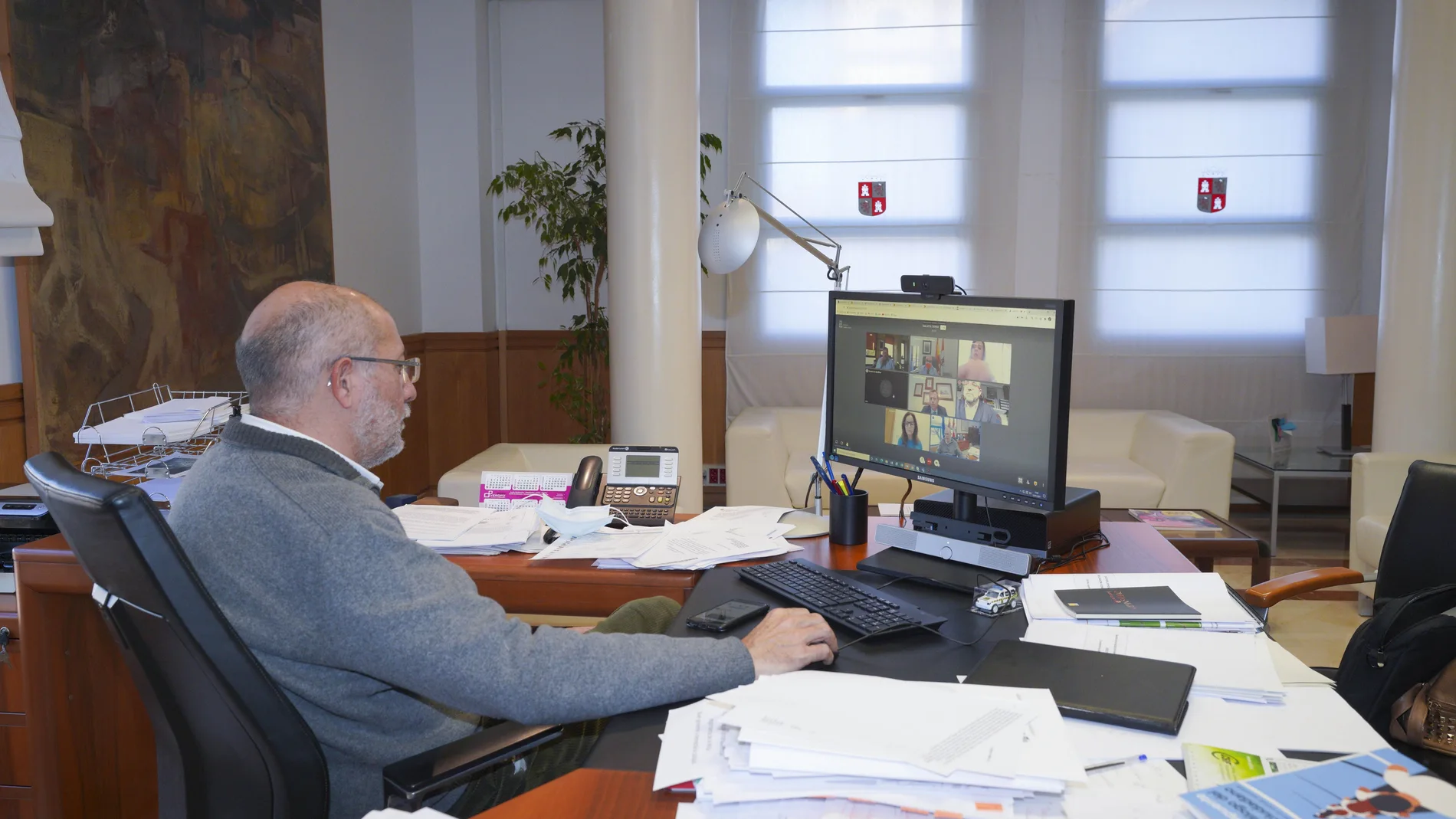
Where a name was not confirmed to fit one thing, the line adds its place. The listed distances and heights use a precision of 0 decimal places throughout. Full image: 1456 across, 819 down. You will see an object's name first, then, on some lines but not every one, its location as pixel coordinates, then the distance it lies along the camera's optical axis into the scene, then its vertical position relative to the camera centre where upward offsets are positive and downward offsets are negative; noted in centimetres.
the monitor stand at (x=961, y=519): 192 -39
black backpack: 165 -55
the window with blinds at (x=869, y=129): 553 +98
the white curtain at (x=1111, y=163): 546 +79
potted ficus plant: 494 +35
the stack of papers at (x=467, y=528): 204 -44
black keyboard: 153 -46
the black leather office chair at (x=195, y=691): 112 -44
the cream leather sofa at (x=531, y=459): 349 -52
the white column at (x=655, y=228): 360 +30
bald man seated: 123 -37
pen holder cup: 210 -42
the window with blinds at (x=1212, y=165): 545 +78
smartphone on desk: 155 -46
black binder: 117 -45
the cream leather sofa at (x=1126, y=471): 442 -71
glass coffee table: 465 -70
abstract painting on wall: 280 +43
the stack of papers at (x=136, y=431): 228 -27
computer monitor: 174 -15
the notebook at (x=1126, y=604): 154 -44
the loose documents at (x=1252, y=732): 112 -47
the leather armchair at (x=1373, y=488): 382 -65
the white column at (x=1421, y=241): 402 +28
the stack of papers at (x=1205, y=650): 127 -45
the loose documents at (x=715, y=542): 194 -46
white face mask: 210 -42
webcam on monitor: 191 +5
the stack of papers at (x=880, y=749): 100 -44
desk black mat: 119 -48
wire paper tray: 234 -35
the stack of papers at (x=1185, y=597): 151 -45
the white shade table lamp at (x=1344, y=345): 500 -16
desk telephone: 228 -39
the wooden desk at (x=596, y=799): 104 -50
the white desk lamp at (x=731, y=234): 256 +19
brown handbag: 163 -64
